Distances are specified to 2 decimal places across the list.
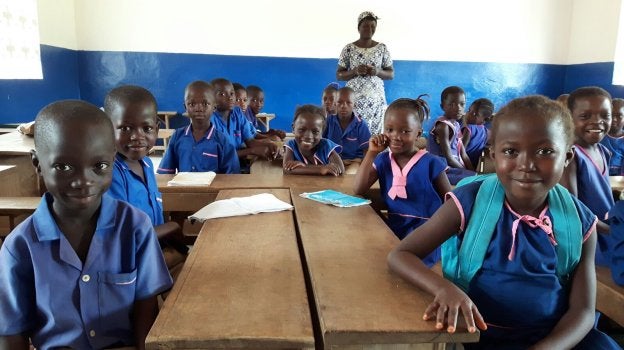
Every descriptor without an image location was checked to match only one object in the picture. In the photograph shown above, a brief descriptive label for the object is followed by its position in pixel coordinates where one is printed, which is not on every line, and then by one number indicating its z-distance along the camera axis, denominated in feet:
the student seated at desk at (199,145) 9.29
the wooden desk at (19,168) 9.76
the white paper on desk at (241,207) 5.19
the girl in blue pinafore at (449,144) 11.12
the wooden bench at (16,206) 5.91
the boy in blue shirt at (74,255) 3.43
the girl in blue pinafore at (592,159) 5.71
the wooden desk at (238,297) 2.79
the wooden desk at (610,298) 4.22
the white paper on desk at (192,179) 6.90
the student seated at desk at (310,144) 8.87
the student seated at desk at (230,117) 11.85
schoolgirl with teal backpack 3.73
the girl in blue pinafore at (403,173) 6.48
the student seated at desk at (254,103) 15.88
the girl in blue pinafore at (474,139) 13.09
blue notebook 5.90
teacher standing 14.60
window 15.16
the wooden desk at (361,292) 2.89
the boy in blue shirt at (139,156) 5.49
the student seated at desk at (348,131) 12.32
